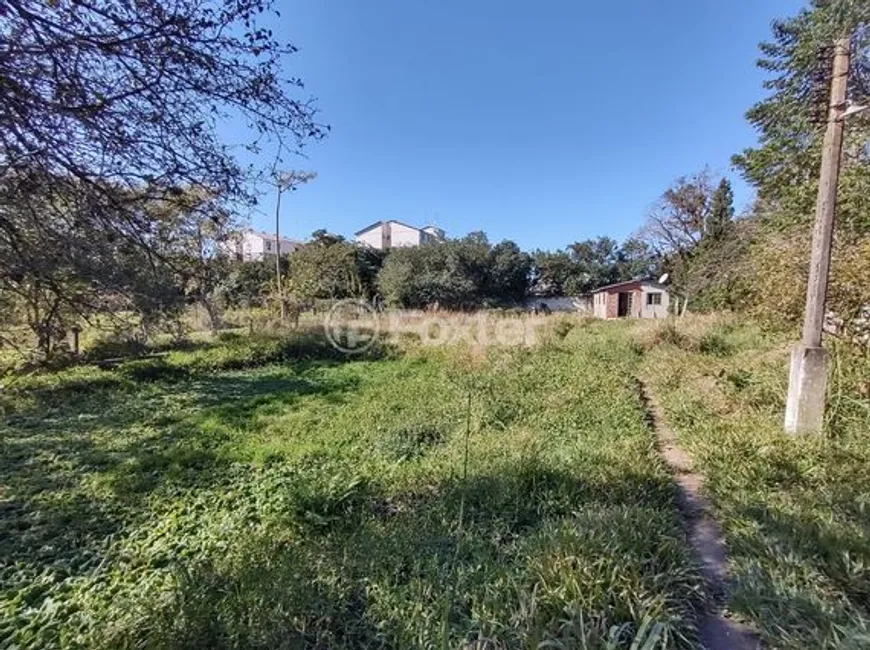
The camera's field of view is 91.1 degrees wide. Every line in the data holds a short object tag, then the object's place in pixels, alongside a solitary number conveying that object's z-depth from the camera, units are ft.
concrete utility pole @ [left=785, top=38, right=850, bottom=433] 13.69
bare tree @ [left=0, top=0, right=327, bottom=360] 7.57
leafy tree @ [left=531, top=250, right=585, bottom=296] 116.98
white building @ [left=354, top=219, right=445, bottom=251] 159.33
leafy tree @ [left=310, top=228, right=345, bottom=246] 96.63
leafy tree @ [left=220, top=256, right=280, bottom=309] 48.67
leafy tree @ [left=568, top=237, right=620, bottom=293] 118.08
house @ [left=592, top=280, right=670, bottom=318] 88.28
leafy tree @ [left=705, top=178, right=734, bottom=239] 72.02
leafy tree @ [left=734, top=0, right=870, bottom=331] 16.39
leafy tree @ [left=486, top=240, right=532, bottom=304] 100.73
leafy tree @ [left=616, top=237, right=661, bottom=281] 98.88
